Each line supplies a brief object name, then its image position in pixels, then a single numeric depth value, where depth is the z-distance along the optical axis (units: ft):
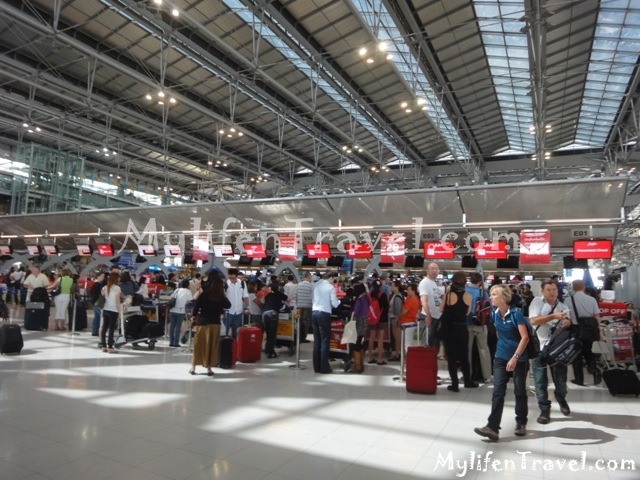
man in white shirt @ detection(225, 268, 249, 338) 28.81
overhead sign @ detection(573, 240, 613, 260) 34.71
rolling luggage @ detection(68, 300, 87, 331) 40.45
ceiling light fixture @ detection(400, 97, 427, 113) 48.15
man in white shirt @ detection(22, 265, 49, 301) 40.14
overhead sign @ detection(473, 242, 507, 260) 39.06
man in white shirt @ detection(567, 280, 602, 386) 20.37
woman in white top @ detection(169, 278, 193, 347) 32.55
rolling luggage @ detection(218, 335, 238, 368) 25.71
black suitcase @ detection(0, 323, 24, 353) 26.68
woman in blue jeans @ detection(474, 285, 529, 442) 14.25
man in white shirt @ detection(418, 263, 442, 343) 22.39
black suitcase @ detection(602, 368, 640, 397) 20.97
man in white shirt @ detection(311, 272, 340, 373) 24.36
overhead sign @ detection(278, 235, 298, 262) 46.39
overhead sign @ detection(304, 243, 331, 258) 46.01
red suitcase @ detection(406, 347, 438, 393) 20.75
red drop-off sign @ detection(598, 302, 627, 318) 34.47
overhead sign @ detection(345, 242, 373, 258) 44.09
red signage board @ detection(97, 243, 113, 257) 59.11
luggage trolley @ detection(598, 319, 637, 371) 27.53
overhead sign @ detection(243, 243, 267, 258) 50.39
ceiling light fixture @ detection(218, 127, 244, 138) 71.30
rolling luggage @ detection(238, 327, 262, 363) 28.19
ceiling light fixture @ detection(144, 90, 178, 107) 49.54
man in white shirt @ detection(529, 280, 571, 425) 16.57
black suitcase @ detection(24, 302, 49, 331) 38.93
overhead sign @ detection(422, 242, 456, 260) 40.45
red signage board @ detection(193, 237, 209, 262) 52.06
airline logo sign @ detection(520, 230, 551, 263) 35.27
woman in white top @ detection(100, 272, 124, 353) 28.91
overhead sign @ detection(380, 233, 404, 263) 41.29
